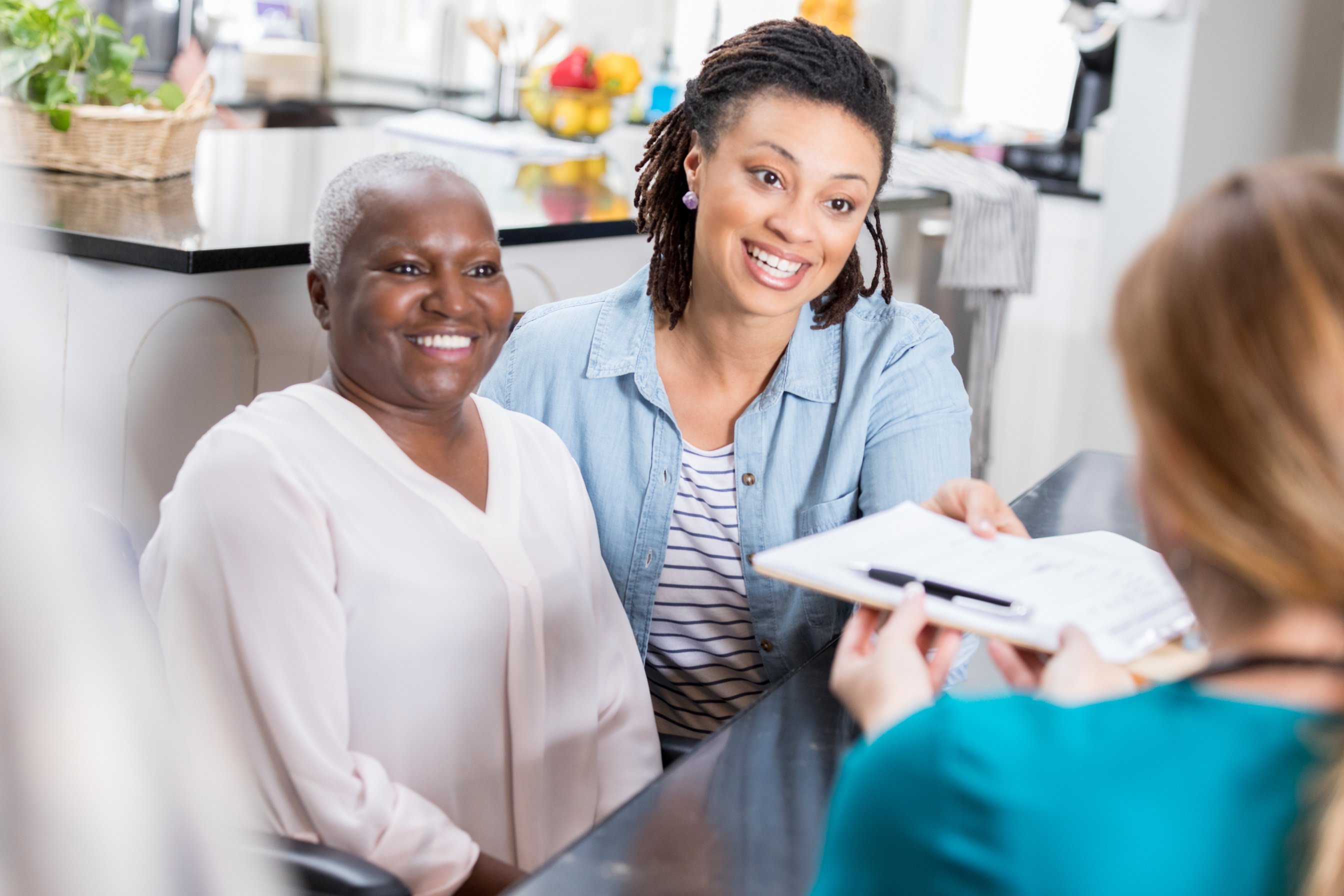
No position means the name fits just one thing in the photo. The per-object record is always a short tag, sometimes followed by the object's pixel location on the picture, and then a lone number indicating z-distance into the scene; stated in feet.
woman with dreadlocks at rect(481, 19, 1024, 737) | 4.85
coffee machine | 13.25
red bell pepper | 12.12
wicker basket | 7.41
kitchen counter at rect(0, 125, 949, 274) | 5.88
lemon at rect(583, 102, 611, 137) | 12.73
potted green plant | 7.09
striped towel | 11.18
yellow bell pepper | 12.20
